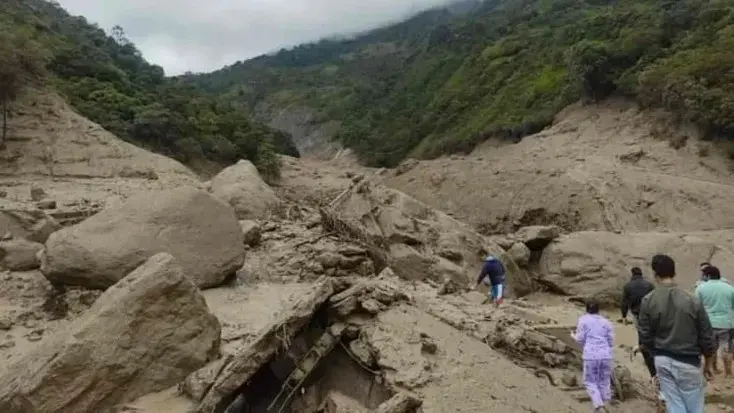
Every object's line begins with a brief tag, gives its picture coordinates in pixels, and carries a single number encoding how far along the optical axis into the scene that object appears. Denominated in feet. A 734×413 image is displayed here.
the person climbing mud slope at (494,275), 38.37
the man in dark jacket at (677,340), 15.06
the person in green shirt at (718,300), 23.27
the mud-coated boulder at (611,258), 47.42
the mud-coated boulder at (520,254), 51.24
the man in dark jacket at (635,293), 23.68
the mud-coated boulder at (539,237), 52.54
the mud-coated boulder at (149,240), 26.35
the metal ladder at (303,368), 18.71
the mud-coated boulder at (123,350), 17.88
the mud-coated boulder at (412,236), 41.69
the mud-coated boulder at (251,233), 35.96
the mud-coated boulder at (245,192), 48.32
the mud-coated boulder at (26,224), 34.24
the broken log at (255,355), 17.78
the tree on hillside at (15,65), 68.08
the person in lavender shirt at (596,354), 19.83
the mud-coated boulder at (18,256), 30.71
